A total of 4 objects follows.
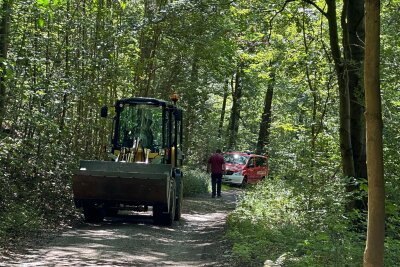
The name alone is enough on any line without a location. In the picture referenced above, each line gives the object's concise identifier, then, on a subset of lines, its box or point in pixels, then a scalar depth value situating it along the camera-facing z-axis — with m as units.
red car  33.31
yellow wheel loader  12.89
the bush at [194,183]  25.31
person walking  24.16
